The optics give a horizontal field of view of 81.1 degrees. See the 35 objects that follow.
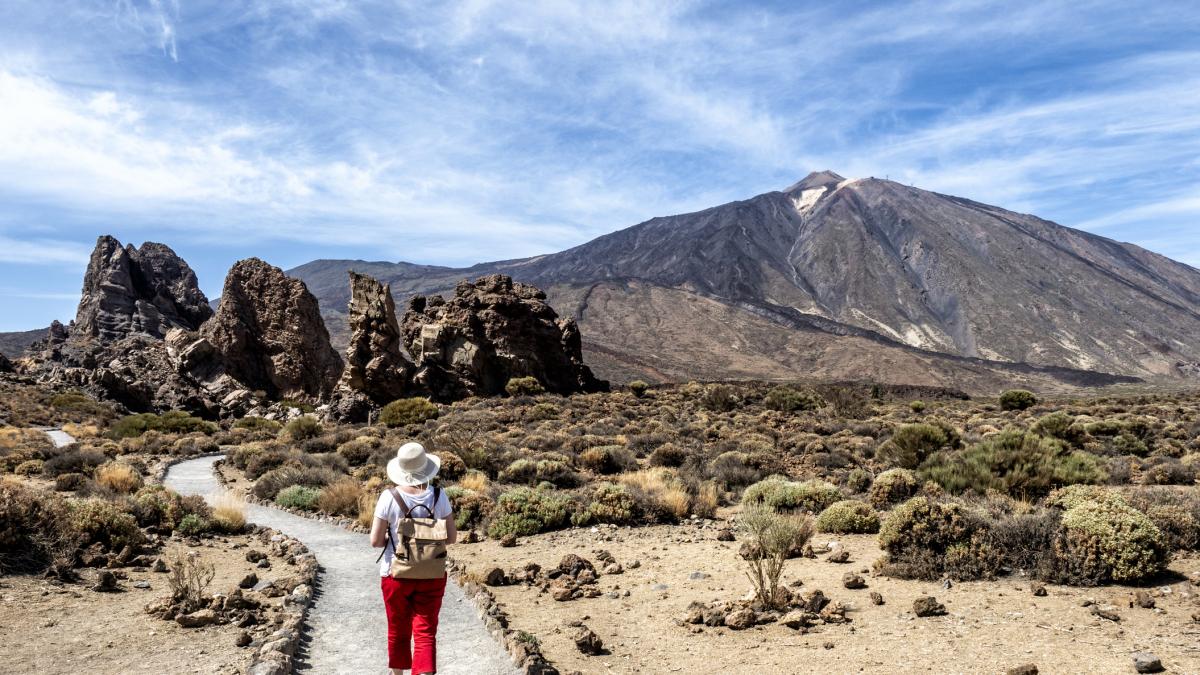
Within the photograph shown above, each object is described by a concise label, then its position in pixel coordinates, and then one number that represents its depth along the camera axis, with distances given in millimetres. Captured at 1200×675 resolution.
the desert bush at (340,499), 12977
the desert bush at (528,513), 11289
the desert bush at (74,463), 16359
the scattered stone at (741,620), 6633
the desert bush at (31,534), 7691
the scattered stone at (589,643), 6219
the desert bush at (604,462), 17016
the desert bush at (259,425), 29267
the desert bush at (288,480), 15281
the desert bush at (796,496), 11914
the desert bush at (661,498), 12141
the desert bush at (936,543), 7543
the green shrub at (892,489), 11672
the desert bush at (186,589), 6820
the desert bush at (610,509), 11836
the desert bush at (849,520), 10258
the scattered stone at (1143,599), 6277
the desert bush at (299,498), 13711
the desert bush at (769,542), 7047
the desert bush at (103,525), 8648
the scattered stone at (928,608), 6484
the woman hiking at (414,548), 4535
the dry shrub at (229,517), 11216
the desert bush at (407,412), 27703
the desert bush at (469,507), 11820
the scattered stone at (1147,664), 4977
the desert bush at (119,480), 13312
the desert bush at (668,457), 17500
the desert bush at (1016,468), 11344
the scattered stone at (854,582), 7500
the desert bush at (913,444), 15773
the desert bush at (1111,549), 6898
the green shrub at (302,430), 24469
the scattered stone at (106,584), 7496
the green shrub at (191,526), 10672
